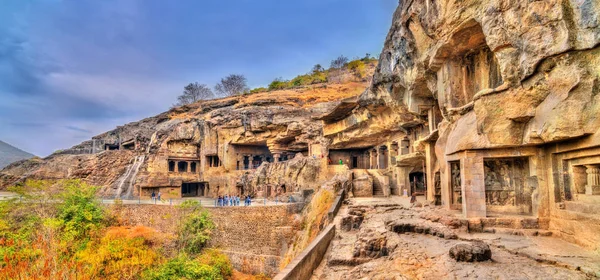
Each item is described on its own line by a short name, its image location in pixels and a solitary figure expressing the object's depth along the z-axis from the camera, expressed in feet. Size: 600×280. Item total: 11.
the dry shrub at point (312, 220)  49.56
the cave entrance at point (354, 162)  99.55
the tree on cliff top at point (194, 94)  189.16
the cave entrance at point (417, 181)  72.63
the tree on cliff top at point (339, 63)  208.21
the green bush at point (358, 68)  173.66
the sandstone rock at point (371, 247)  25.49
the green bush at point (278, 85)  175.73
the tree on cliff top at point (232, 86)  193.47
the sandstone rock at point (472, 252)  19.61
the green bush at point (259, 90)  171.42
